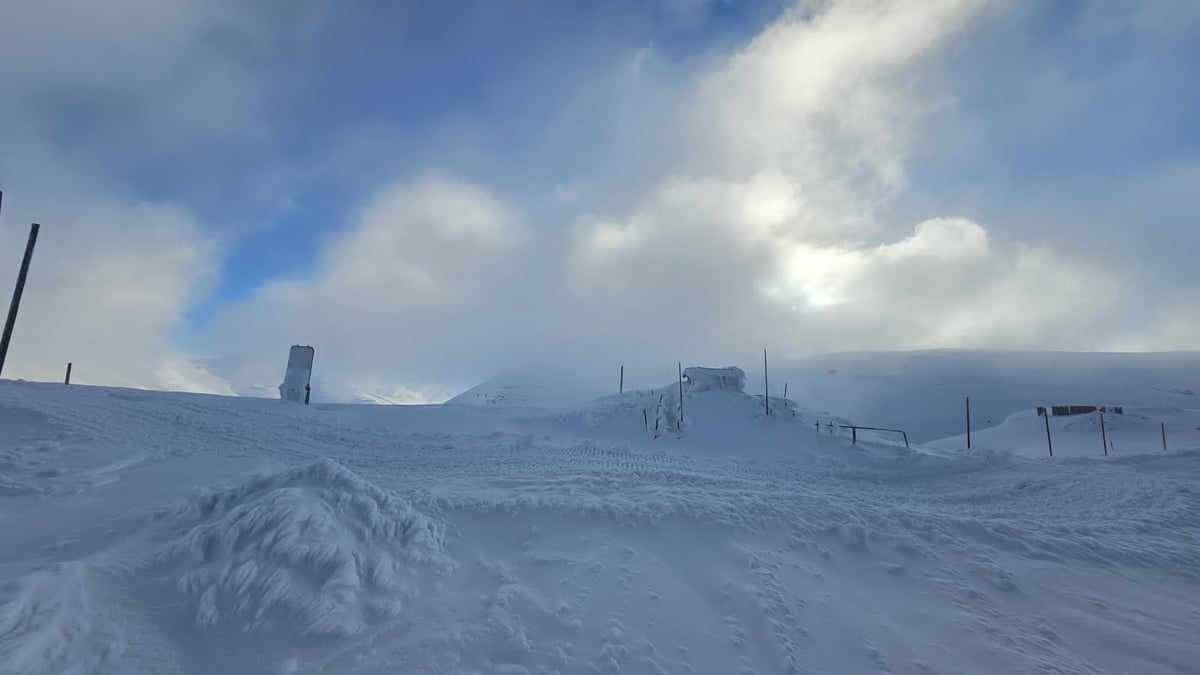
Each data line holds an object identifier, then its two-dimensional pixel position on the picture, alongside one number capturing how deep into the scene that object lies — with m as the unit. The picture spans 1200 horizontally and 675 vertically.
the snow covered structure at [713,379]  25.52
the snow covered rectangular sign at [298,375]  20.92
